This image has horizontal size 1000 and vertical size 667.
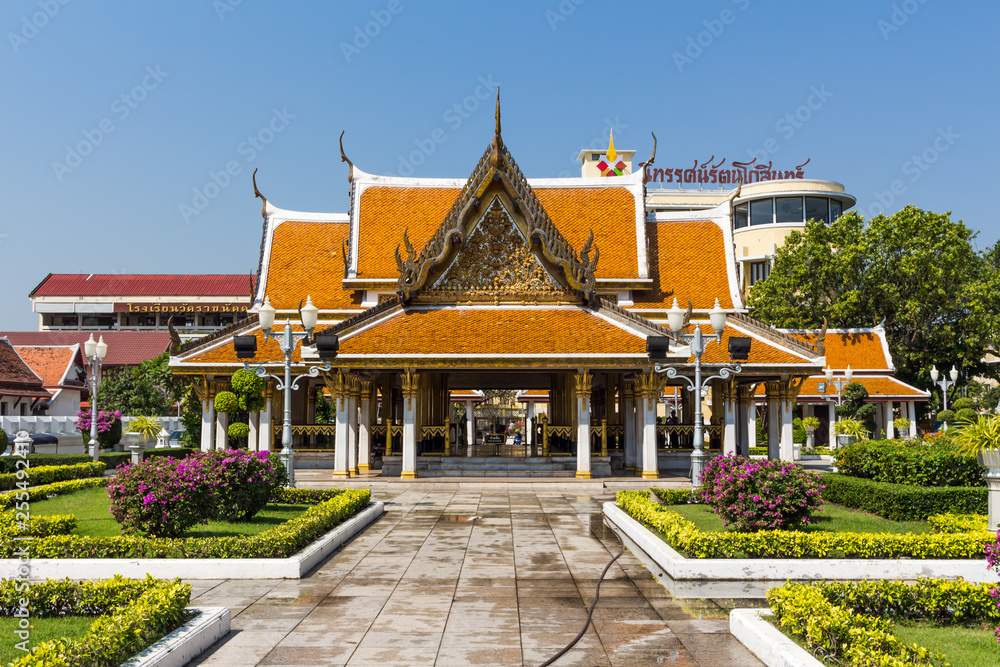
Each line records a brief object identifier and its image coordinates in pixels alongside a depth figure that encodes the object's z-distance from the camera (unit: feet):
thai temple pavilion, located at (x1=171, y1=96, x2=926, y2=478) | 74.74
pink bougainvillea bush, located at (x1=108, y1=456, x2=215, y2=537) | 34.30
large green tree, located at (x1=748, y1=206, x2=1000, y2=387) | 141.49
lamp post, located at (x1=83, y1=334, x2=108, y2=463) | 72.84
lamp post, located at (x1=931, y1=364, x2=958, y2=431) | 120.70
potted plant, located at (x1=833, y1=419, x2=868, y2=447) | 93.30
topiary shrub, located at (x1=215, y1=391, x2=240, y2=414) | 78.78
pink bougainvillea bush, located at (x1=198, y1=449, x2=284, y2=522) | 37.27
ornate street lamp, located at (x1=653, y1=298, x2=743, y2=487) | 56.03
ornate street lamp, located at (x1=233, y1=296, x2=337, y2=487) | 55.06
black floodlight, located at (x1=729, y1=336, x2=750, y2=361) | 65.05
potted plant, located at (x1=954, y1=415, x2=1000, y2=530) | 36.06
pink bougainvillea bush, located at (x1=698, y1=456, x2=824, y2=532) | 35.04
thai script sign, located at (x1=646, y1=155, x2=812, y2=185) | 250.37
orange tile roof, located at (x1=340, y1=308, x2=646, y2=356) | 73.20
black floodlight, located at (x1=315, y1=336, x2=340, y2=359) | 69.92
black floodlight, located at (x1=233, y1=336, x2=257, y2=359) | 62.34
